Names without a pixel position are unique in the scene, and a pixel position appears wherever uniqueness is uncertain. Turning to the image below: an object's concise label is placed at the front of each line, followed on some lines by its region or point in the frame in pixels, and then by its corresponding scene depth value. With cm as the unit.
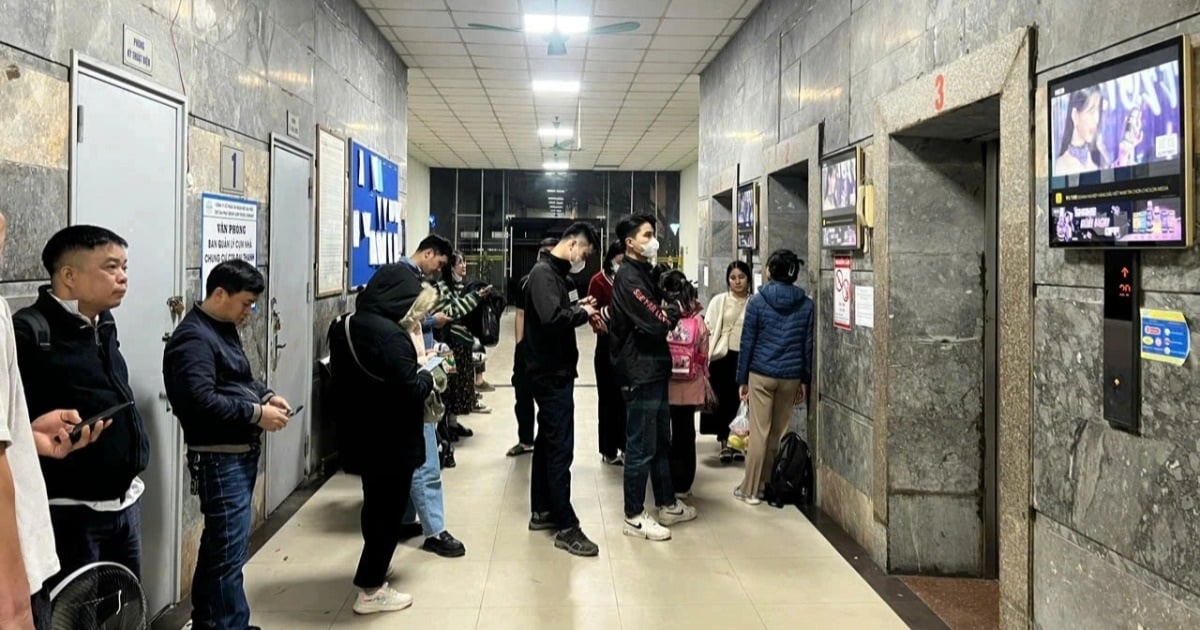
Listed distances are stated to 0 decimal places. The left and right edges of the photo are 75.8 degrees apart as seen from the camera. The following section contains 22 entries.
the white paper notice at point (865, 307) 366
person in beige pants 428
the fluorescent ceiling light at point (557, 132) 1158
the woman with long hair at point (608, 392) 475
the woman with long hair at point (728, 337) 508
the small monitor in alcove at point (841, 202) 376
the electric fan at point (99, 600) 170
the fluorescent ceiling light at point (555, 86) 838
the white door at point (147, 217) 244
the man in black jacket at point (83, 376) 197
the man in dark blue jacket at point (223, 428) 234
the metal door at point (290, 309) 410
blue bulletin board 562
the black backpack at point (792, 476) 443
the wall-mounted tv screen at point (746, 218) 571
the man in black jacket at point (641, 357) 373
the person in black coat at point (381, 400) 284
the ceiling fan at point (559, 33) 559
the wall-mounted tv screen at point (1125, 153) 182
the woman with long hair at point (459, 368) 530
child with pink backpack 428
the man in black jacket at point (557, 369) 363
